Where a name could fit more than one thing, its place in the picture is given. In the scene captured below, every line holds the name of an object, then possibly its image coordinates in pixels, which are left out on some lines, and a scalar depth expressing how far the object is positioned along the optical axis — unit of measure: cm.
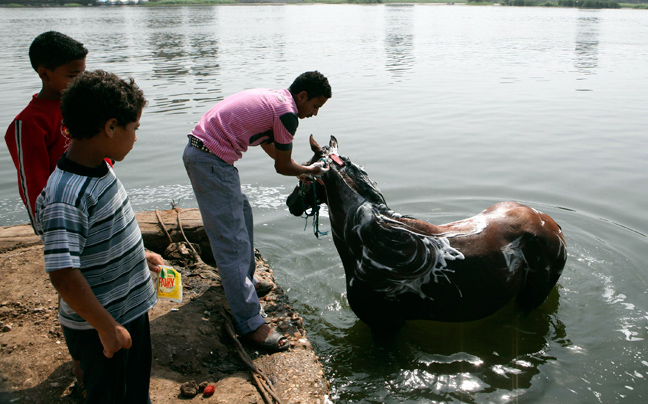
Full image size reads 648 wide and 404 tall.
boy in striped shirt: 253
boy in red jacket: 358
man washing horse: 418
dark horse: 462
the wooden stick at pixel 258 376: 371
